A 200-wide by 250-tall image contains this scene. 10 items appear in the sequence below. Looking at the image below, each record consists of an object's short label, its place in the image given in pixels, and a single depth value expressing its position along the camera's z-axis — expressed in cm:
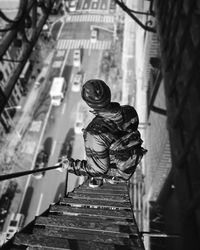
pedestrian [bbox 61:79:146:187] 346
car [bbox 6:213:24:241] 1867
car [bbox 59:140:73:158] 2316
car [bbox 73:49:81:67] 3063
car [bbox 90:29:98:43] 3316
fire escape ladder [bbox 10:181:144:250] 300
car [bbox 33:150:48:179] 2217
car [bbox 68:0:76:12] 3803
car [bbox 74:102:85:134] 2438
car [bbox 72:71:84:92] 2836
